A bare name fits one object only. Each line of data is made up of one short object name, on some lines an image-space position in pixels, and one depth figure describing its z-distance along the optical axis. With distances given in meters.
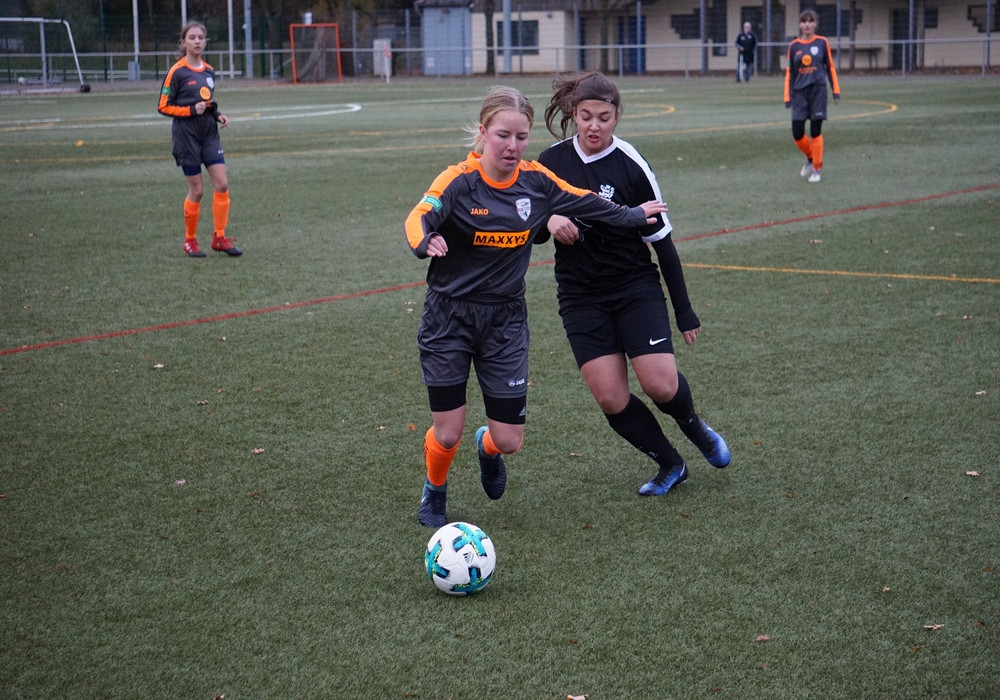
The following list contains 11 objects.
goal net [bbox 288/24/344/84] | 52.59
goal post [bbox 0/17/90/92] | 43.38
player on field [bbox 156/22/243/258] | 11.16
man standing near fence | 42.56
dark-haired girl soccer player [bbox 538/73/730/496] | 5.13
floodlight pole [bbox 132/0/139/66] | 48.94
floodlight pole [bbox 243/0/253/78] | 51.22
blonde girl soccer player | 4.60
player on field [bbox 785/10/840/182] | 15.86
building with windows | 48.12
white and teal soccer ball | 4.26
